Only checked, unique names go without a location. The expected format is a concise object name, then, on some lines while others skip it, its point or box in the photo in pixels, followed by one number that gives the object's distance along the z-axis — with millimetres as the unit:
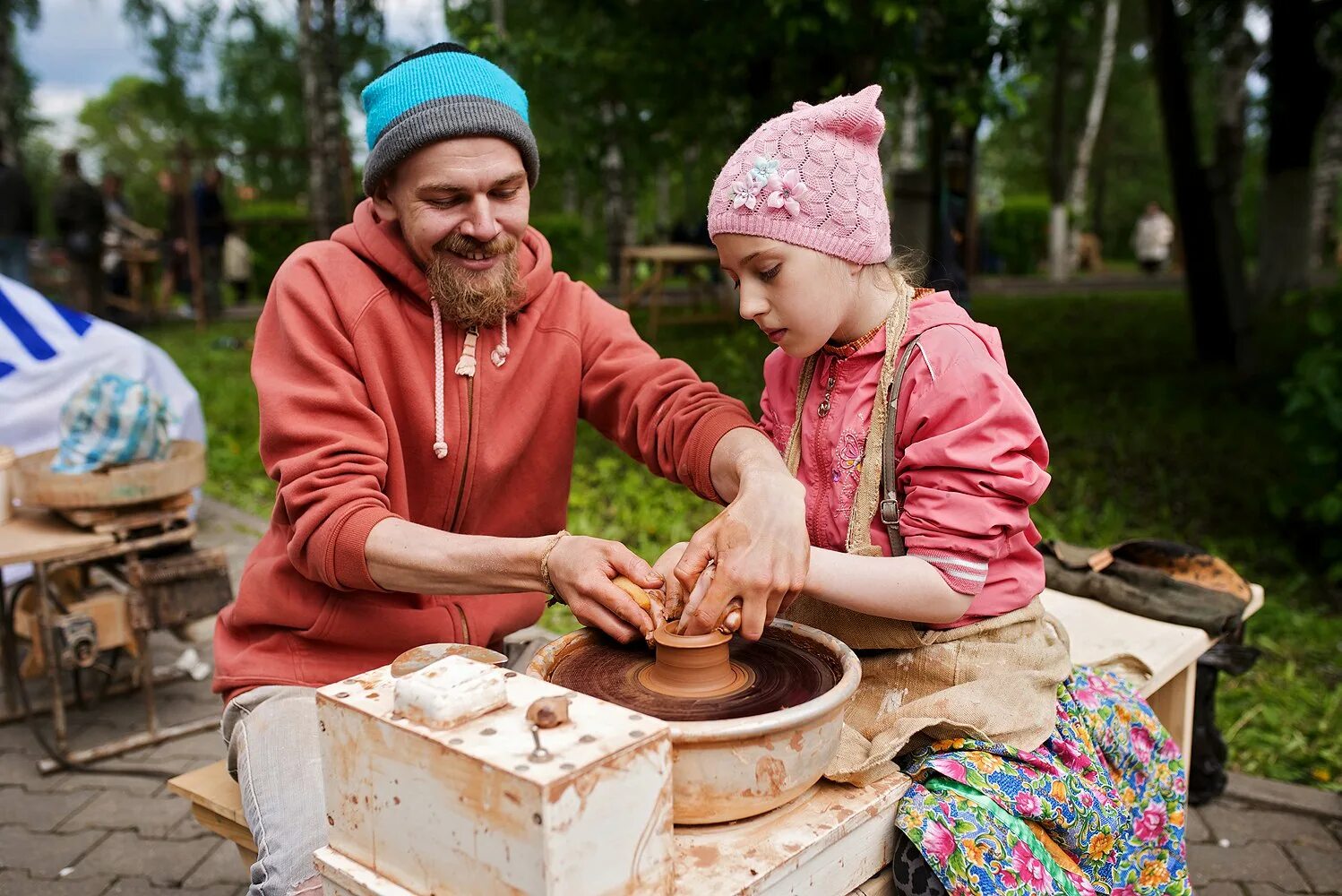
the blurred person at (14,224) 10914
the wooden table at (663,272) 8536
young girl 1778
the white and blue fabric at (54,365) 5238
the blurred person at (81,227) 12289
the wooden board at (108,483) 3709
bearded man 1979
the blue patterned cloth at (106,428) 3879
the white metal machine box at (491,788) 1241
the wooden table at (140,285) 14859
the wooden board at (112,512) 3775
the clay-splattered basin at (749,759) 1468
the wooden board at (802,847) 1469
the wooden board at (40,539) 3520
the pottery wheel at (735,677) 1658
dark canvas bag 2961
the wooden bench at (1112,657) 2248
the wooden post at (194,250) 13727
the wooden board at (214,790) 2188
